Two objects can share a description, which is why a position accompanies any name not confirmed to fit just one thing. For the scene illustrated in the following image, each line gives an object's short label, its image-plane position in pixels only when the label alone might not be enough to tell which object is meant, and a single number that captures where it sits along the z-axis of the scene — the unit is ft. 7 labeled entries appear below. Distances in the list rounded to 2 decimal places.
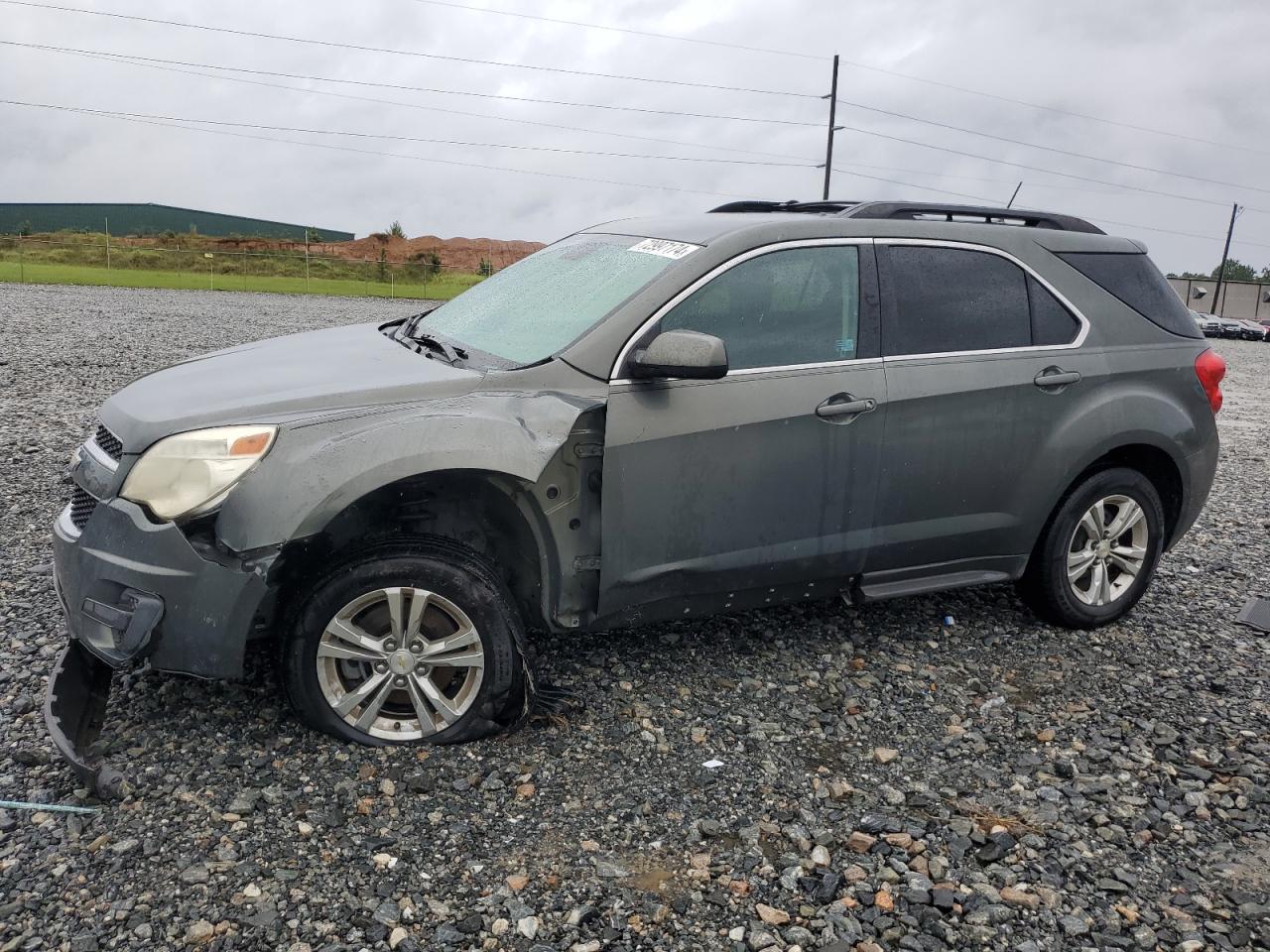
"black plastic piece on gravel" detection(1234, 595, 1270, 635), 16.84
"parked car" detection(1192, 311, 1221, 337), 129.49
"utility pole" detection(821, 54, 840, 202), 146.20
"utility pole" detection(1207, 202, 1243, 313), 206.55
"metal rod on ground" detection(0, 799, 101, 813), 10.03
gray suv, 10.52
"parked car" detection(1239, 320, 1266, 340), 131.23
